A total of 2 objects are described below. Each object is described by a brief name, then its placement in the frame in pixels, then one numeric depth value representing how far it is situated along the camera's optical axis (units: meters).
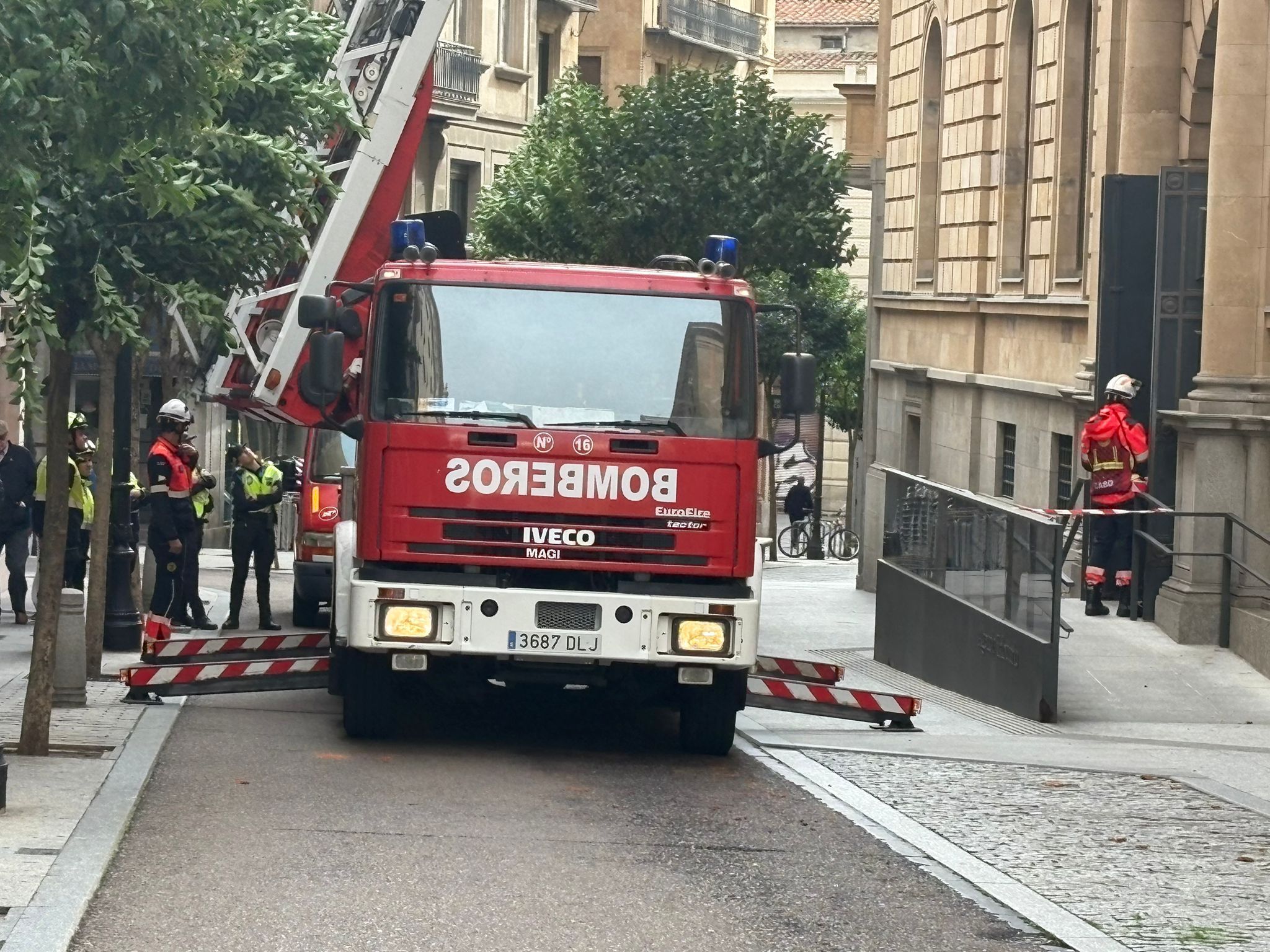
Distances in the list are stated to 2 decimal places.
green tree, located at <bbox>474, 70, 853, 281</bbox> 34.94
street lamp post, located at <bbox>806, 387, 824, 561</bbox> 44.97
